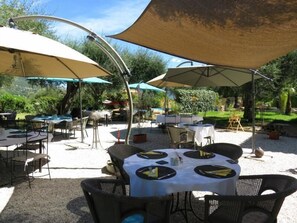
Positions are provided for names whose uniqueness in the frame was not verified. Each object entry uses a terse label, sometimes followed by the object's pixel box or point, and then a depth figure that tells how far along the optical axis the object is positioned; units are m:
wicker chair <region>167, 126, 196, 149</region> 5.80
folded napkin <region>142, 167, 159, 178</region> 2.38
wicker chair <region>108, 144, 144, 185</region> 3.09
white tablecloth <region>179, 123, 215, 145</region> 6.28
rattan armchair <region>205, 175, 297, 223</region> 1.99
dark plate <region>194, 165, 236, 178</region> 2.40
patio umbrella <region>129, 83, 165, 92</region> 11.41
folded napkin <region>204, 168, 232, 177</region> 2.42
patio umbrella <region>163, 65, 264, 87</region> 6.87
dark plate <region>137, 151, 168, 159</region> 2.99
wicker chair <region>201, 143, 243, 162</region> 3.50
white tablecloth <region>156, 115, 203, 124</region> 9.01
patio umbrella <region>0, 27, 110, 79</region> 3.23
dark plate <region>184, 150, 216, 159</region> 3.01
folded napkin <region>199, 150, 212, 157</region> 3.06
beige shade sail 1.94
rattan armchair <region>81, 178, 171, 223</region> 1.97
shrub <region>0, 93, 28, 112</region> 16.03
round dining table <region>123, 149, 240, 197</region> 2.27
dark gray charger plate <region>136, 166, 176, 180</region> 2.35
